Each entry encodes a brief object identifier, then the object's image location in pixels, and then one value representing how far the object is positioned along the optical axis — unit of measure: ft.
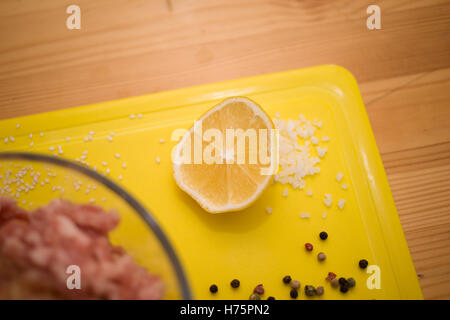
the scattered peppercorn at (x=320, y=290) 0.93
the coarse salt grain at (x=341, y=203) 0.97
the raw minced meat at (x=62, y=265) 0.75
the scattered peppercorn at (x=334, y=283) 0.93
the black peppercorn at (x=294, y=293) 0.93
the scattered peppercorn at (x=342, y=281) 0.93
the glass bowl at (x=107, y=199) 0.77
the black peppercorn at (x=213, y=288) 0.93
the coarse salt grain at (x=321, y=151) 0.99
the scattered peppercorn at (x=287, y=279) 0.93
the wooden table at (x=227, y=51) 1.06
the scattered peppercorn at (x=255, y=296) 0.93
